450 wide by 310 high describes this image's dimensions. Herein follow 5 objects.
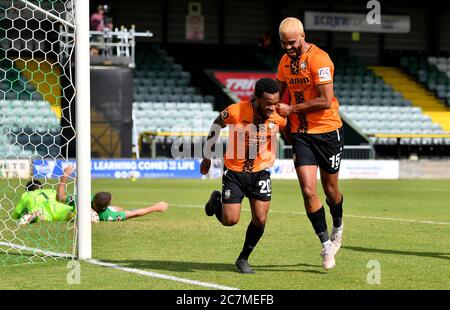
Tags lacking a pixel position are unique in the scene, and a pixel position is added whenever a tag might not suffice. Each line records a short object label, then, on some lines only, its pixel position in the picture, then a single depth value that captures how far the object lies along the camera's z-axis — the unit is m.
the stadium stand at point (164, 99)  33.50
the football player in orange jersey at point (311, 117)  8.45
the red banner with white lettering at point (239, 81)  37.50
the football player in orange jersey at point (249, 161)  8.62
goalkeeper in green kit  12.73
